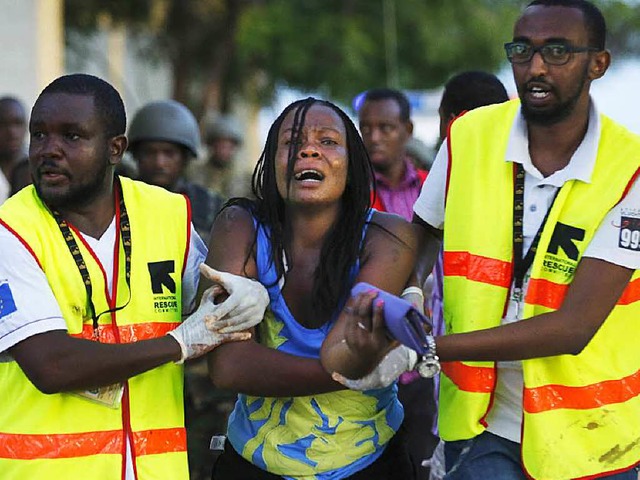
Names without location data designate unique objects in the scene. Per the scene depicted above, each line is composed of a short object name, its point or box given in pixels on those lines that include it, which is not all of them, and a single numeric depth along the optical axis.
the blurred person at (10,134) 17.33
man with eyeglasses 7.87
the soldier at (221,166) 20.80
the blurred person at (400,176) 12.46
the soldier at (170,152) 13.48
